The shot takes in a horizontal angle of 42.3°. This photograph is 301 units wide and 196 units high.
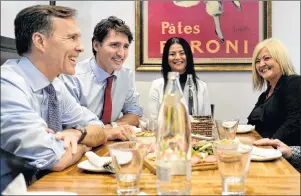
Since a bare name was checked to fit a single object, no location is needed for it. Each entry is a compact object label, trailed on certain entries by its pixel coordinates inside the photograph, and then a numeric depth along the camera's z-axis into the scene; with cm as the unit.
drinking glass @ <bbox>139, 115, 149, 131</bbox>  158
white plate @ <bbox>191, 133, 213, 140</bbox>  162
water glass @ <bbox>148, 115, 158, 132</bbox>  154
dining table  94
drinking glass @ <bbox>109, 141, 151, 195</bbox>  93
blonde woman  231
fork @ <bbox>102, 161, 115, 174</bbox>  111
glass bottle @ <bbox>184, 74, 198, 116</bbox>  226
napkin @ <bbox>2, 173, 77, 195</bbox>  81
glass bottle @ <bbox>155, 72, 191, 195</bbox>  89
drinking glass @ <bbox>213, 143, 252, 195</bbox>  90
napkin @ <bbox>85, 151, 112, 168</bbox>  114
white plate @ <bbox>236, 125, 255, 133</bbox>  203
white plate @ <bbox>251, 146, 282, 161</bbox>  126
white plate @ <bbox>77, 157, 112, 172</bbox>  112
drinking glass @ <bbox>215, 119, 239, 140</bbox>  159
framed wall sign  351
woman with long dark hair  319
